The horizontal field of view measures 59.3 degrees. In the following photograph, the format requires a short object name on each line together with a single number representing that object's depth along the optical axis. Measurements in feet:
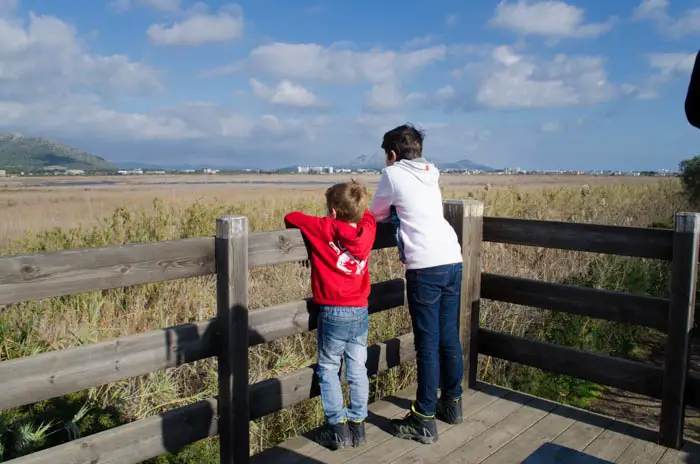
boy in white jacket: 11.93
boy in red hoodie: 11.35
